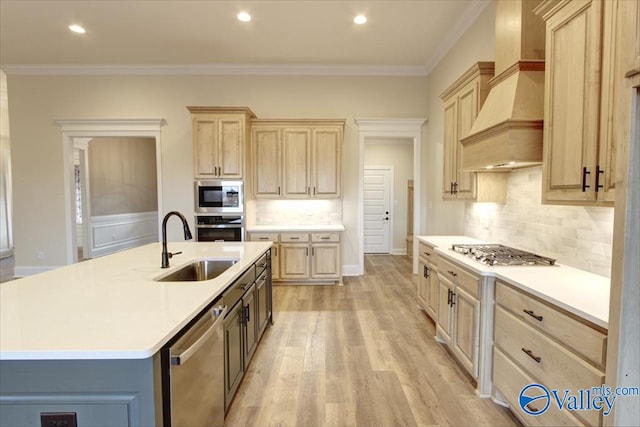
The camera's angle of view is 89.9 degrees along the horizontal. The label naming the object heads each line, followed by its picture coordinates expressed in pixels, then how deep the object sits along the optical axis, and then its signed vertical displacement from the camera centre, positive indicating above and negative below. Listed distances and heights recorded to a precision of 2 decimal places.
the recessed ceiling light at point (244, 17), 3.76 +2.20
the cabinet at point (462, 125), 2.85 +0.78
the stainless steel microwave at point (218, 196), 4.77 +0.08
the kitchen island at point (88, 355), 1.06 -0.50
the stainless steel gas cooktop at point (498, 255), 2.26 -0.41
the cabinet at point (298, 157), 5.05 +0.70
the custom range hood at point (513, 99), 2.14 +0.73
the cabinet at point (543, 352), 1.37 -0.76
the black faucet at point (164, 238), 2.14 -0.25
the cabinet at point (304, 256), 4.89 -0.83
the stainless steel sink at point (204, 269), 2.48 -0.54
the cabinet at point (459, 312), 2.28 -0.88
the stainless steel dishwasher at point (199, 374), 1.21 -0.75
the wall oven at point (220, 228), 4.79 -0.40
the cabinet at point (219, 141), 4.72 +0.89
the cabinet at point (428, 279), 3.16 -0.83
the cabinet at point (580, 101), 1.54 +0.53
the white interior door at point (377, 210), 7.55 -0.21
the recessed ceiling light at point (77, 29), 4.08 +2.23
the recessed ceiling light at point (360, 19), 3.81 +2.19
